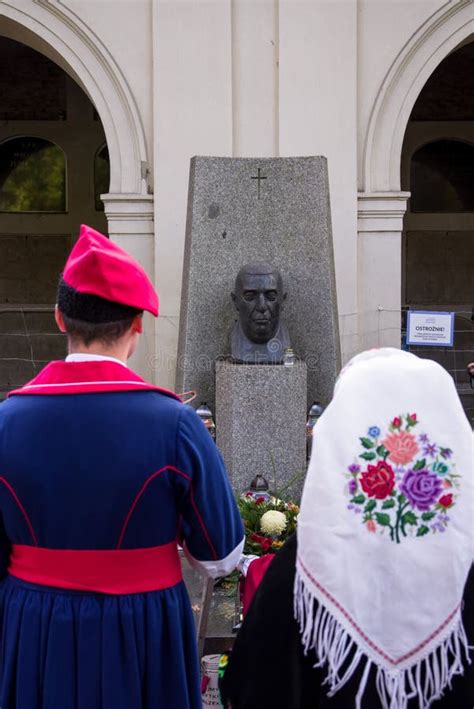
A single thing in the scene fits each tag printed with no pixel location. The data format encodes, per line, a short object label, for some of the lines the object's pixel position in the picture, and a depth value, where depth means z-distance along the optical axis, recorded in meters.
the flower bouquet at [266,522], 4.13
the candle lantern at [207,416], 6.21
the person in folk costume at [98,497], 2.04
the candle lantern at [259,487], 5.13
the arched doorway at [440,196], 14.42
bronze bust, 6.16
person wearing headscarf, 1.86
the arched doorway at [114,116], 7.97
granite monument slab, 6.94
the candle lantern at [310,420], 6.20
